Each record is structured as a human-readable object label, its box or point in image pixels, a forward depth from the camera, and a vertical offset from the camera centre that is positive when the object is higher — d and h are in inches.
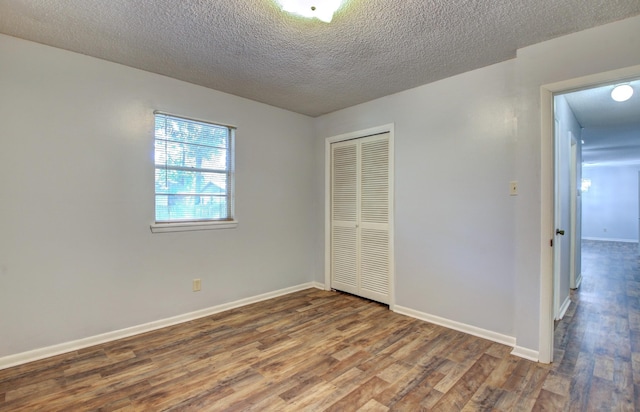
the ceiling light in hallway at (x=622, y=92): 116.9 +44.7
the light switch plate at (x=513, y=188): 96.9 +5.6
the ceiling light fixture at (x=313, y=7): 68.7 +45.9
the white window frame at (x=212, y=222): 114.7 -7.2
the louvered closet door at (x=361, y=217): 139.6 -6.1
